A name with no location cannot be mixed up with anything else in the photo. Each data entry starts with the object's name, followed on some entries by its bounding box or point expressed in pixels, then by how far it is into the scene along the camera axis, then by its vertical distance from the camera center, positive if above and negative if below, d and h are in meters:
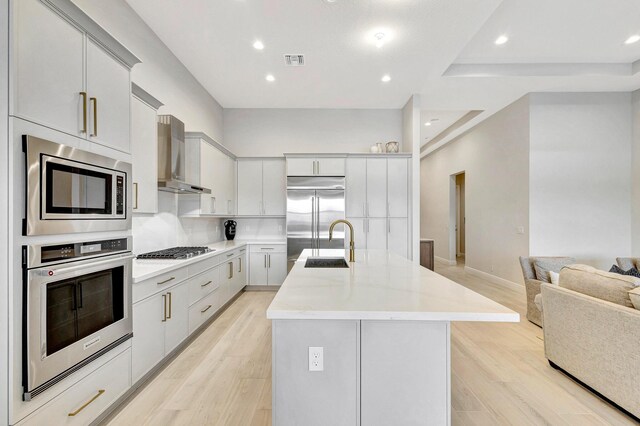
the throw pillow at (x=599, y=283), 1.95 -0.50
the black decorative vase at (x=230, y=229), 5.18 -0.25
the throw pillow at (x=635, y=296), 1.84 -0.52
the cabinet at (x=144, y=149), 2.40 +0.56
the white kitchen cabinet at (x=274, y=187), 5.15 +0.49
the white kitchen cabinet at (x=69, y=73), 1.29 +0.73
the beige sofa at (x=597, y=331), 1.81 -0.81
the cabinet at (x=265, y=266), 4.90 -0.84
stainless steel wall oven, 1.32 -0.47
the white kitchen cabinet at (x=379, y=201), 4.79 +0.22
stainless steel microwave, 1.32 +0.13
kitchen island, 1.33 -0.70
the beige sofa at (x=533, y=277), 3.35 -0.74
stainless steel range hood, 2.94 +0.62
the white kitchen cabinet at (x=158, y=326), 2.09 -0.89
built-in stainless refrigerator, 4.72 +0.09
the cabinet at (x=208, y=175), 3.72 +0.55
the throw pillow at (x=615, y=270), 2.77 -0.54
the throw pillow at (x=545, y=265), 3.34 -0.59
